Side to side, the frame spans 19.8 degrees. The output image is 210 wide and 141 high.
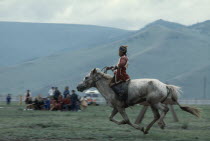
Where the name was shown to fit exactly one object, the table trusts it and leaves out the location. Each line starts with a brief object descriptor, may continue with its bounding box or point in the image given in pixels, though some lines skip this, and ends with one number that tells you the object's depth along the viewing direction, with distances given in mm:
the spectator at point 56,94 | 39000
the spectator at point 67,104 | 38344
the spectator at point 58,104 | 38238
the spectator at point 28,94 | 46462
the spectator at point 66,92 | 39162
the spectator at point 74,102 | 38188
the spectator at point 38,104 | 39688
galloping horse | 16531
